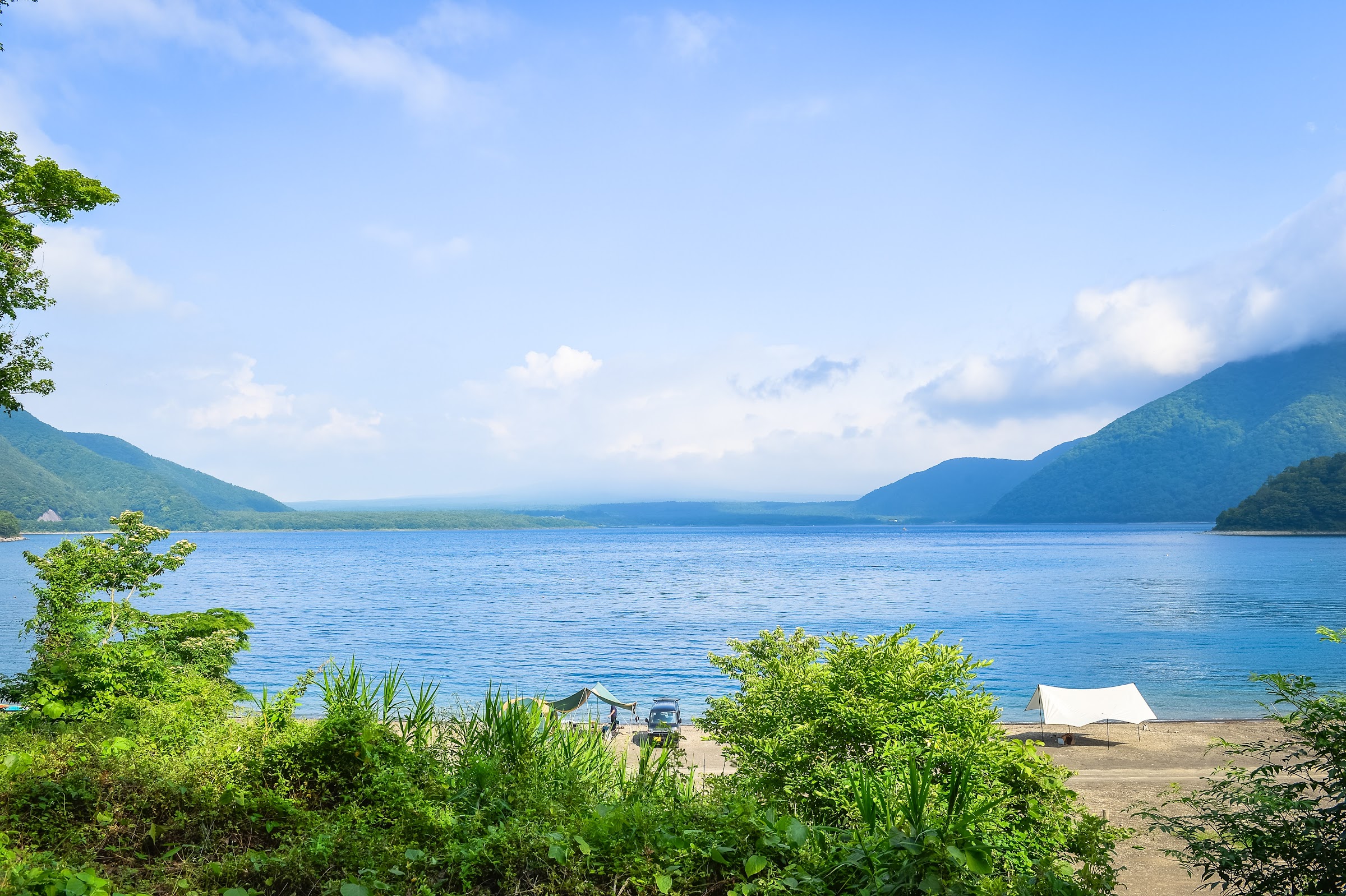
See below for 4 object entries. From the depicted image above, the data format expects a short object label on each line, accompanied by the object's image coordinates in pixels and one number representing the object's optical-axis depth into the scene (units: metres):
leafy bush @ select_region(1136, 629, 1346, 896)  4.86
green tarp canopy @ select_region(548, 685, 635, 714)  28.16
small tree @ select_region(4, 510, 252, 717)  11.68
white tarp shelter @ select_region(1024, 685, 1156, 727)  26.78
